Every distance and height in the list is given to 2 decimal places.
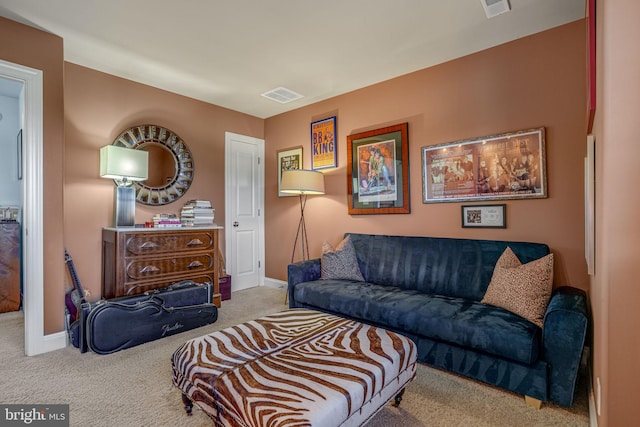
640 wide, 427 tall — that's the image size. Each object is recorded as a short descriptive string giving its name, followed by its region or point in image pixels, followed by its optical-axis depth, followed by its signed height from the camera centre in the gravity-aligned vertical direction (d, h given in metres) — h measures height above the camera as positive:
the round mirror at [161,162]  3.49 +0.65
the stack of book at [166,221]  3.37 -0.06
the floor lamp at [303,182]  3.59 +0.38
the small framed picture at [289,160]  4.35 +0.78
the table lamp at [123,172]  3.04 +0.44
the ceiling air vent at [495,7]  2.17 +1.46
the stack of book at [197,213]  3.71 +0.03
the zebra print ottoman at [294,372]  1.18 -0.70
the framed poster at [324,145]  3.95 +0.90
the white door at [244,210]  4.39 +0.07
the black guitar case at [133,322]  2.43 -0.90
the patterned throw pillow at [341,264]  3.22 -0.53
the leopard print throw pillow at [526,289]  1.98 -0.51
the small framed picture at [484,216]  2.69 -0.03
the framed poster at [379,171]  3.32 +0.48
